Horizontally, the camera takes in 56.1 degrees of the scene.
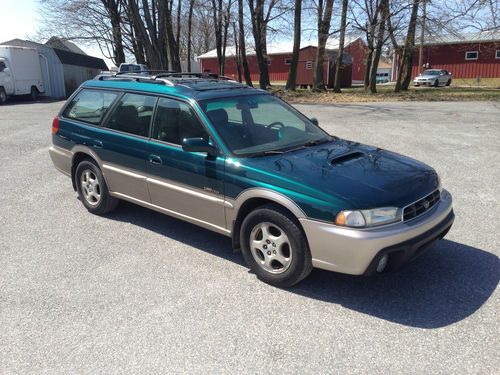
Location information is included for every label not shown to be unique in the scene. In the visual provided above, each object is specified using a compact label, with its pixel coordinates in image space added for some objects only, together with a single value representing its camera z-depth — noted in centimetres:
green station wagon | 349
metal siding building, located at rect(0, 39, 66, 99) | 2898
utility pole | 2238
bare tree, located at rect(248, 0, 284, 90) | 2747
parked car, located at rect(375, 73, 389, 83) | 5562
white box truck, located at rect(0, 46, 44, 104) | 2462
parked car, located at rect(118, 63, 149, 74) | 1887
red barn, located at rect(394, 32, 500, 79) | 4138
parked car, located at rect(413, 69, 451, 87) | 3634
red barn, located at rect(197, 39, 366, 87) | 3916
